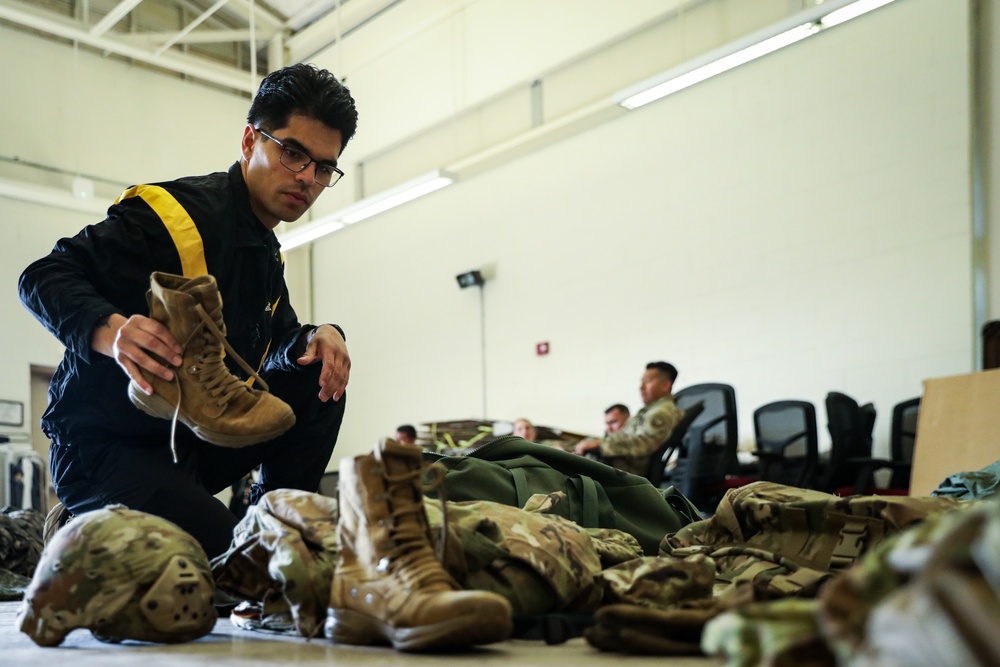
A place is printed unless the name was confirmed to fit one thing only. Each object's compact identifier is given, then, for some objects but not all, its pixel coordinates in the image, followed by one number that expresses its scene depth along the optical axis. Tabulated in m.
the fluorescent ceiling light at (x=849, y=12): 4.91
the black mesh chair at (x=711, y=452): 5.45
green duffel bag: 2.08
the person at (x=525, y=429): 6.75
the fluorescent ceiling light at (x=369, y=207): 7.30
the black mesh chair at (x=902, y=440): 5.48
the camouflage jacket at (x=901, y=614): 0.63
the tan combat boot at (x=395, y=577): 1.30
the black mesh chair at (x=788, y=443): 5.41
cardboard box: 4.52
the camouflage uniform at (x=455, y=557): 1.53
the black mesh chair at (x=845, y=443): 5.37
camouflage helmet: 1.50
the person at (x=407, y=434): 7.08
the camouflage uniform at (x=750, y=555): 1.33
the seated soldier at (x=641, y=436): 5.69
